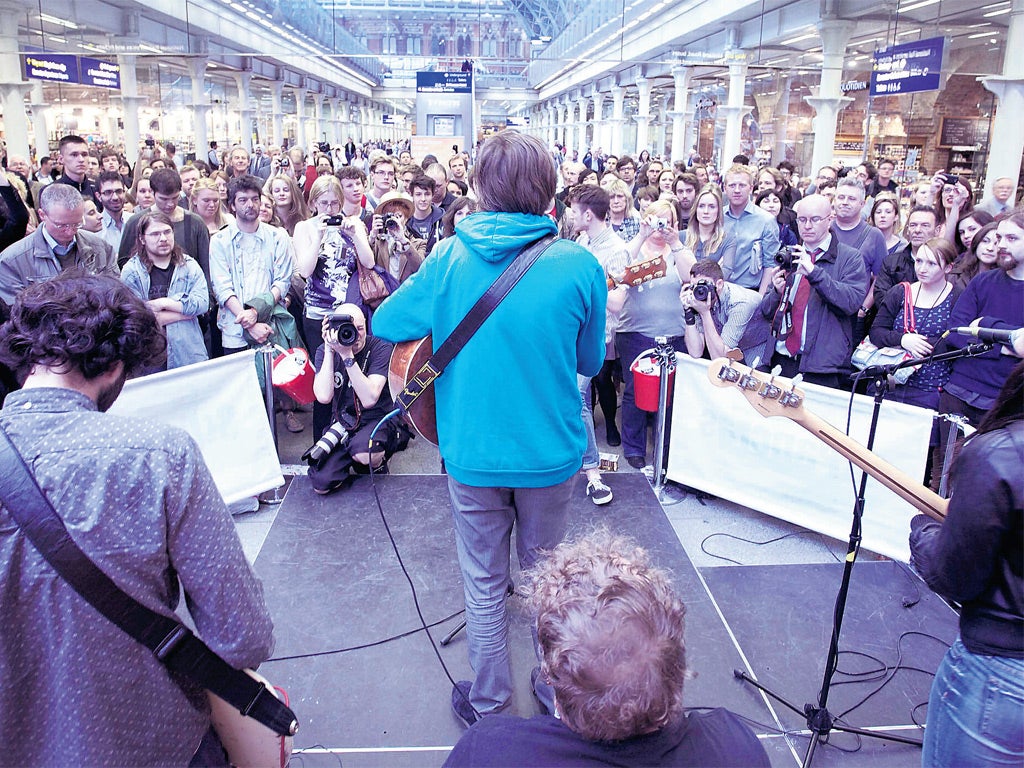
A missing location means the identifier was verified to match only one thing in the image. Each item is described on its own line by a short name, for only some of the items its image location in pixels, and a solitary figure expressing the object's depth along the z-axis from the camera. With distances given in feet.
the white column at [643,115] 70.95
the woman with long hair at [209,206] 17.88
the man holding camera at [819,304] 13.51
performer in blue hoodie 6.78
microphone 7.64
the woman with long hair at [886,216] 18.71
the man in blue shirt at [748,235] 16.16
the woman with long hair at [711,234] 15.85
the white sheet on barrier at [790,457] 11.81
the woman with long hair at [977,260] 12.57
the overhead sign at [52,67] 39.04
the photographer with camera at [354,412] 11.64
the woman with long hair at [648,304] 14.03
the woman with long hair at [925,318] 12.75
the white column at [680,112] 61.62
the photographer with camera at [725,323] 13.16
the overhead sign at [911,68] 30.25
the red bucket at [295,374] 14.42
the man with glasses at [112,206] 18.11
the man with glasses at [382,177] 21.95
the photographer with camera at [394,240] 14.93
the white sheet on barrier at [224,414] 12.29
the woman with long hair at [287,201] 19.38
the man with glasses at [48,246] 12.55
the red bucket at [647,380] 14.46
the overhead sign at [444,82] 53.01
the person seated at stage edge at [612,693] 3.75
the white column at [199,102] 52.97
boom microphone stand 7.86
